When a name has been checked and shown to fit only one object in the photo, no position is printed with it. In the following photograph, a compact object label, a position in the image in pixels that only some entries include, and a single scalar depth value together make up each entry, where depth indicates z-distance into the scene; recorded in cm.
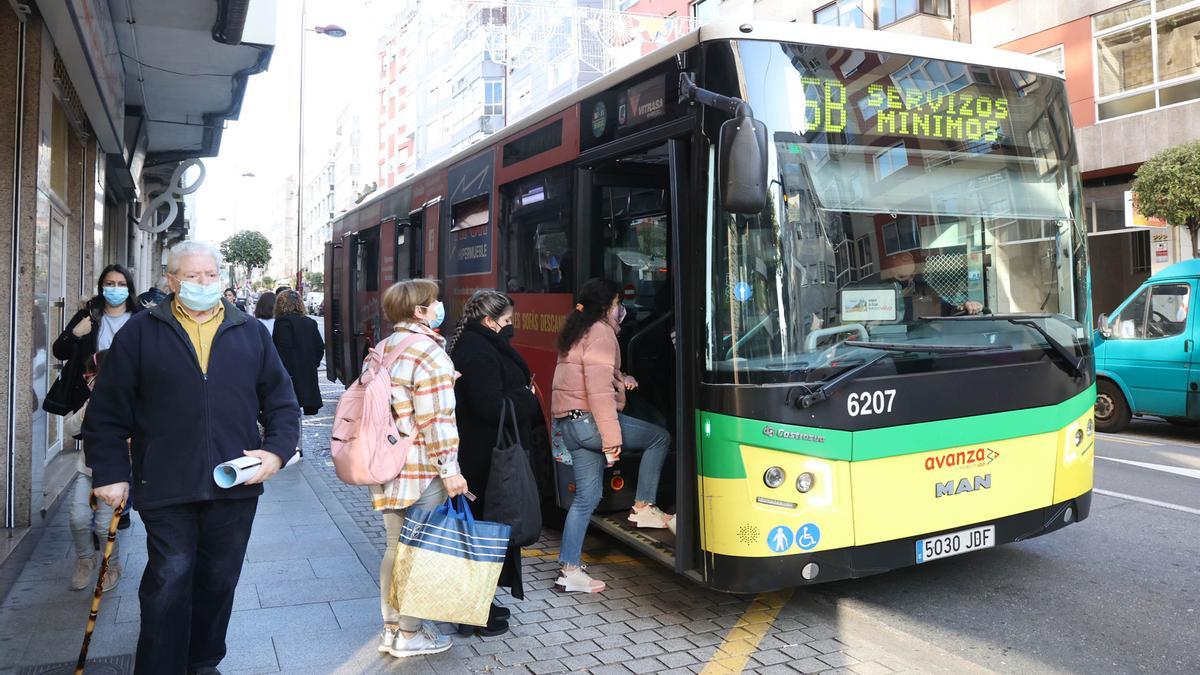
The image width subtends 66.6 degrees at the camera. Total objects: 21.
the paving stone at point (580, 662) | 427
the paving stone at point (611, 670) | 420
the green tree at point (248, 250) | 6362
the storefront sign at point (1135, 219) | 1784
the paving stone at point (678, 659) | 431
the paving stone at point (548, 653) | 439
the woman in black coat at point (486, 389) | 454
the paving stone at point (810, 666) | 423
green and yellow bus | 439
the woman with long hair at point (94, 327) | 531
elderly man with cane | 353
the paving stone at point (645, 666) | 423
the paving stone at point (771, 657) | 434
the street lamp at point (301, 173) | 3059
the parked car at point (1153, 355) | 1057
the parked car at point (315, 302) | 4659
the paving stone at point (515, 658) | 433
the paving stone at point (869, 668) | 419
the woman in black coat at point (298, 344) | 922
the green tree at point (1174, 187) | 1494
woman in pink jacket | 518
